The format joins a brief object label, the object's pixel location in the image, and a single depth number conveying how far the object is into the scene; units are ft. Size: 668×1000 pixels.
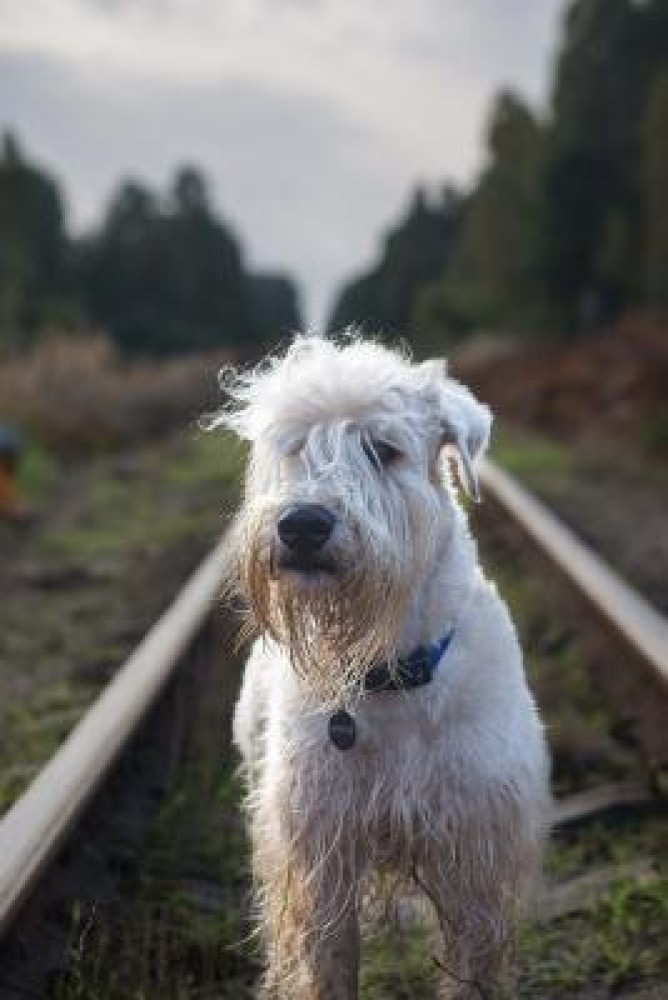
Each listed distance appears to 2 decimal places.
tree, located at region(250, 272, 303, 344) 371.15
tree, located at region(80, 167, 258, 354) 252.01
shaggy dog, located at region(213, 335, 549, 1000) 11.89
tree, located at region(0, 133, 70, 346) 161.07
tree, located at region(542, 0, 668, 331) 133.39
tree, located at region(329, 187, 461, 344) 280.72
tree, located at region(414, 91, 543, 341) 145.48
